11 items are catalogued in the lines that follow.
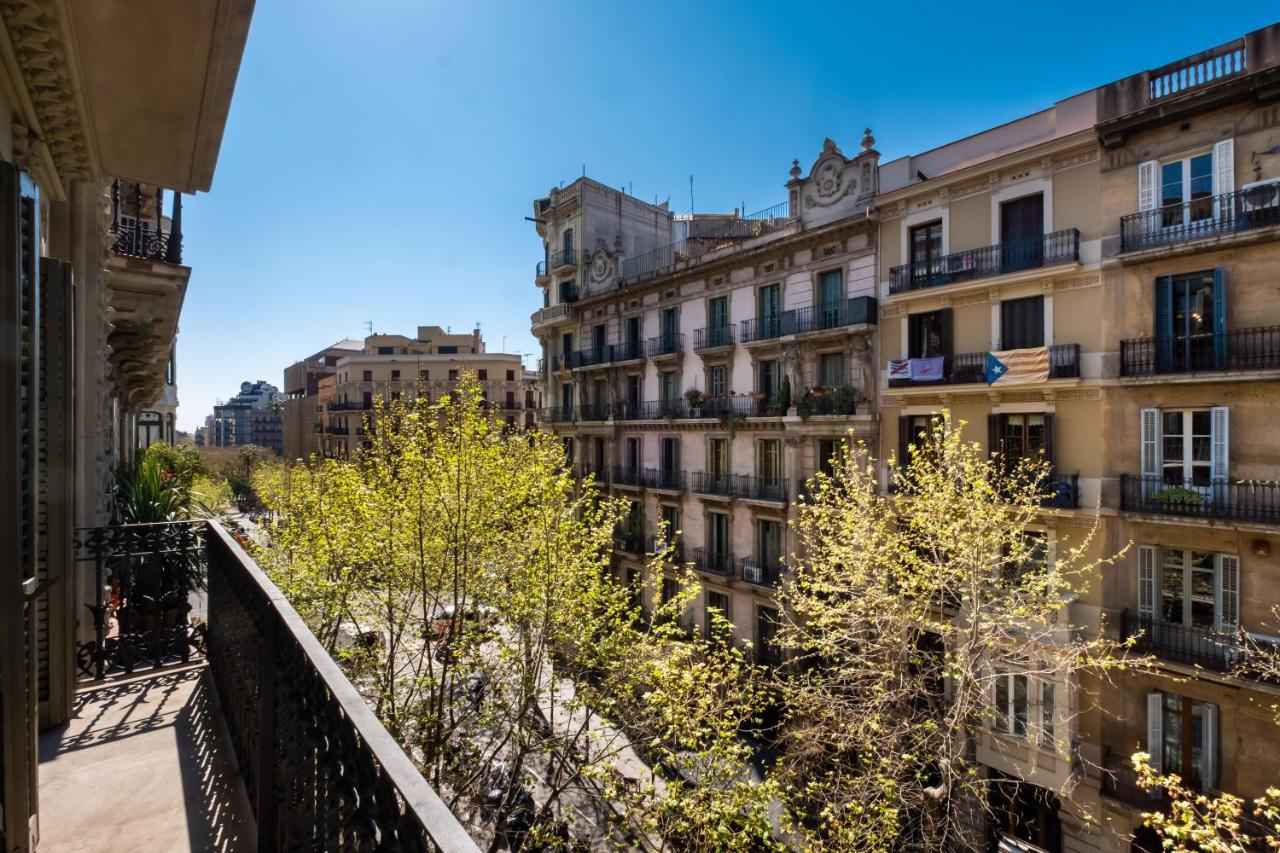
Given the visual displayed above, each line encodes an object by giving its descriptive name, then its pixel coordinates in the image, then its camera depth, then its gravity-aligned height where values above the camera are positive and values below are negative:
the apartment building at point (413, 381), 49.75 +3.75
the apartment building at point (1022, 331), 13.56 +2.33
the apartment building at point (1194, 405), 11.58 +0.39
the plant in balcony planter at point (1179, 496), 12.01 -1.47
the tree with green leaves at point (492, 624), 9.09 -3.49
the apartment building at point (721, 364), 18.25 +2.21
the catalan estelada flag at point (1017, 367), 13.89 +1.35
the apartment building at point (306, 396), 60.94 +3.15
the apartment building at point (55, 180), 2.26 +1.62
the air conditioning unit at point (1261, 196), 11.47 +4.38
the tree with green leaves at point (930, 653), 10.16 -4.59
